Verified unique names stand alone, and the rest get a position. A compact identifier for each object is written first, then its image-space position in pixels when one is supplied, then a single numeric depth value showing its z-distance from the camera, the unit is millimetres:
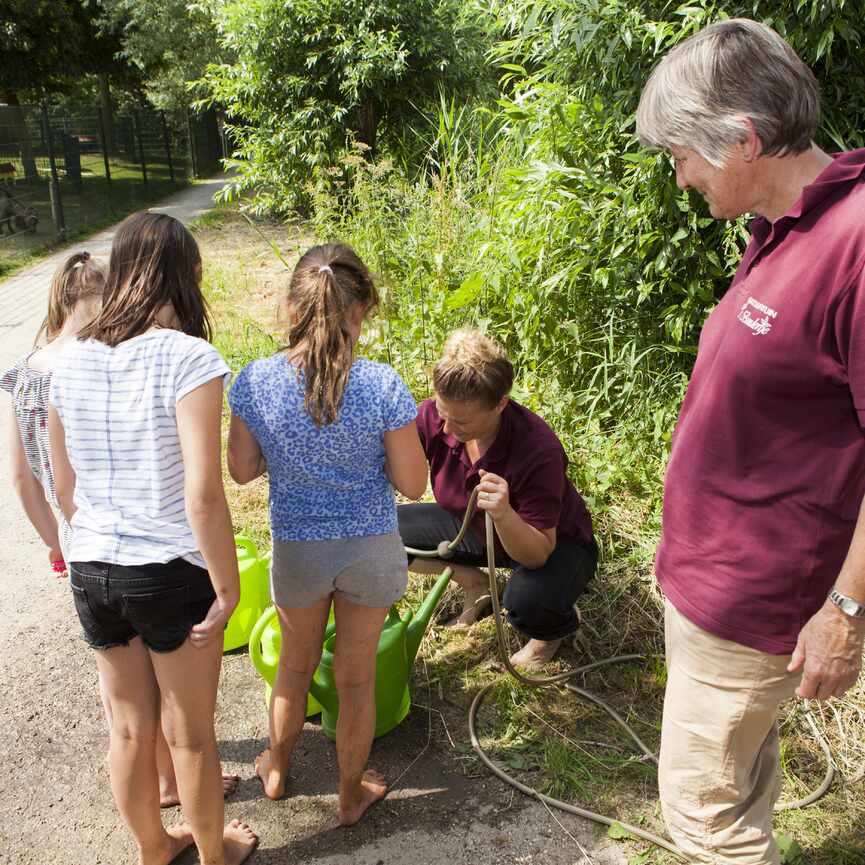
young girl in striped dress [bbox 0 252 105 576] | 2141
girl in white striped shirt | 1722
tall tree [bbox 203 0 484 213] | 8586
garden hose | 2305
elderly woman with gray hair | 1418
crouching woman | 2490
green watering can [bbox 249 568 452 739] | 2498
